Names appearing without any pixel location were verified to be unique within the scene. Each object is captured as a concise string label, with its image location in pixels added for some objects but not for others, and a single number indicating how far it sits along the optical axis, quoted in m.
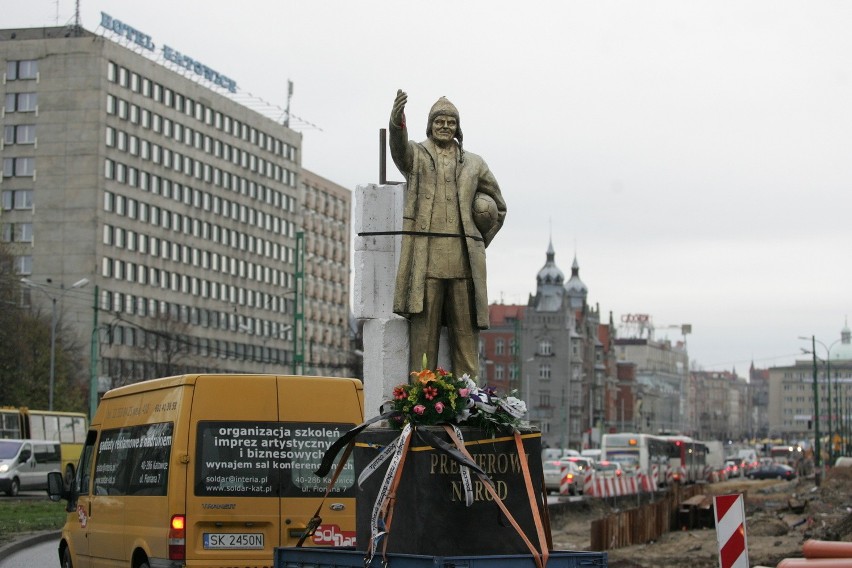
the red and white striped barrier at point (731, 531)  10.96
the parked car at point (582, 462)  61.44
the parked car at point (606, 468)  58.84
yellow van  12.66
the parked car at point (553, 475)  57.22
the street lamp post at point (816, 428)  85.00
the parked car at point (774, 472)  97.00
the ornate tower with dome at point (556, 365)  162.62
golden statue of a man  11.52
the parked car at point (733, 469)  104.11
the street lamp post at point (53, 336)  60.44
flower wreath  9.77
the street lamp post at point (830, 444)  95.80
